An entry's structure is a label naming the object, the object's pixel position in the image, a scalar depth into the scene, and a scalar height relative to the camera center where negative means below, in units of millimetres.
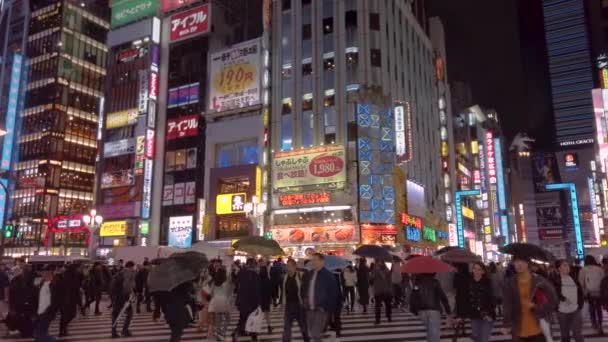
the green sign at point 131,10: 53531 +26239
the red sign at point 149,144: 47031 +10801
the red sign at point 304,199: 36531 +4623
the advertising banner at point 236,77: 43375 +15824
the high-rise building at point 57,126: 64125 +18044
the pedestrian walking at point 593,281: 10898 -390
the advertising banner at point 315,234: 35219 +2055
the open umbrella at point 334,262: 10341 +32
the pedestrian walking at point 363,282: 15859 -563
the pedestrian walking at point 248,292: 9612 -509
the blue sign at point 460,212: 49125 +4816
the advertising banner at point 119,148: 49406 +11109
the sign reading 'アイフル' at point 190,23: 49281 +22972
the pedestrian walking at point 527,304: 5016 -400
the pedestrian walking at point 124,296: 11711 -704
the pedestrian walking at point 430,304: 7246 -562
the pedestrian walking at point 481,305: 7270 -586
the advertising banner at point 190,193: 46625 +6366
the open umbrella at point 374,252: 14742 +324
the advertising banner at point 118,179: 48219 +7967
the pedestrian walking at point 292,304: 8844 -678
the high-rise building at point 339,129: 36031 +9727
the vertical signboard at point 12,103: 59025 +18817
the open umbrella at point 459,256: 9800 +134
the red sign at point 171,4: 52000 +25972
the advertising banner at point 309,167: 36469 +6933
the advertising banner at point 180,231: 46094 +2937
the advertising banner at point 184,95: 48438 +15713
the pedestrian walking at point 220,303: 10094 -744
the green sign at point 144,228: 46312 +3227
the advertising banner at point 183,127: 47656 +12514
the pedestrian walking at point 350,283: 17266 -638
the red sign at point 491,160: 69875 +13681
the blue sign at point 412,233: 38000 +2217
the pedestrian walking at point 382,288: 13406 -641
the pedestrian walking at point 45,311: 9078 -797
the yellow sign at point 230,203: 43500 +5058
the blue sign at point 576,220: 35859 +2913
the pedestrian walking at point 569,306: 8141 -674
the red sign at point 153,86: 48375 +16518
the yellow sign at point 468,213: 61038 +6005
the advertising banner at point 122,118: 50062 +14118
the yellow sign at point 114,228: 47500 +3321
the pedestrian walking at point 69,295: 10481 -622
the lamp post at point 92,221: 35031 +2980
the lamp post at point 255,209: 34191 +3619
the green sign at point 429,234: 42469 +2428
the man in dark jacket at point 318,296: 7324 -455
